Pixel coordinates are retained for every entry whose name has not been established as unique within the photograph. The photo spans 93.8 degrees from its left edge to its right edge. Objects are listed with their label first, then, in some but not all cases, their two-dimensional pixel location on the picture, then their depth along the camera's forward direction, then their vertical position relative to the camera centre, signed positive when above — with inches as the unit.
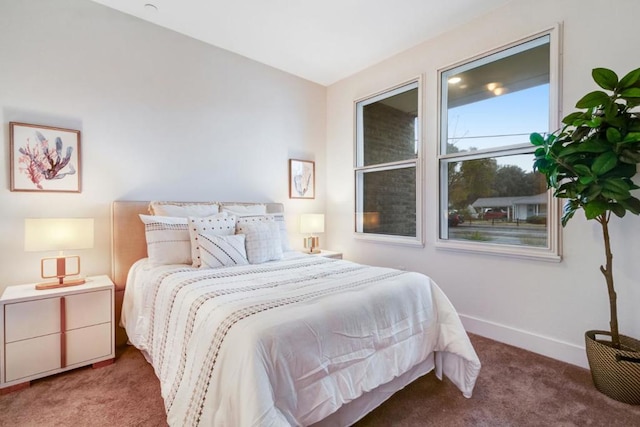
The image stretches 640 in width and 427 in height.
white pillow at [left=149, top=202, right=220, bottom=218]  107.0 +0.8
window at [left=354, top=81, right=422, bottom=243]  134.0 +22.0
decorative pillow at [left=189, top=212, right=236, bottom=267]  95.1 -5.6
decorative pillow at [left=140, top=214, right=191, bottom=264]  96.3 -9.5
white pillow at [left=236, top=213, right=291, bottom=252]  112.8 -3.8
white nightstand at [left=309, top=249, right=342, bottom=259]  144.3 -21.1
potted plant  67.9 +9.6
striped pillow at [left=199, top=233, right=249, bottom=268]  92.8 -12.8
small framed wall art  156.8 +17.2
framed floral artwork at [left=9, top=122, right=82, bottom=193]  89.7 +16.5
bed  47.5 -25.2
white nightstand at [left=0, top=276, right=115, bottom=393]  75.1 -32.1
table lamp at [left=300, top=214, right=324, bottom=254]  150.1 -7.6
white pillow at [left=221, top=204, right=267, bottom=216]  121.9 +0.8
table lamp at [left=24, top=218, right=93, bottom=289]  80.9 -7.5
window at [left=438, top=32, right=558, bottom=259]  97.3 +21.7
